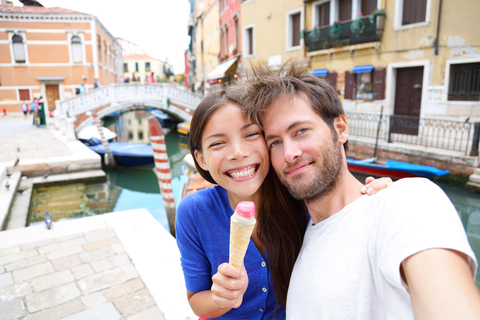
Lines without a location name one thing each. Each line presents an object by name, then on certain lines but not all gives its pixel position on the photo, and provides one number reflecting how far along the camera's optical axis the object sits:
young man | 0.62
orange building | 20.12
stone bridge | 15.45
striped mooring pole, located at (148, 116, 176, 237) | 5.36
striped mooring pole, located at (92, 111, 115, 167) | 10.95
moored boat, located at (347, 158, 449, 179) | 7.10
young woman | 1.13
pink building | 17.47
